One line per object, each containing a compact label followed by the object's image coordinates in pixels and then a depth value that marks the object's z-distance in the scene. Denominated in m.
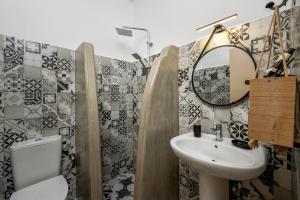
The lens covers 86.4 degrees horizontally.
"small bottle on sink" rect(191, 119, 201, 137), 1.36
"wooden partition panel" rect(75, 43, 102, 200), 1.30
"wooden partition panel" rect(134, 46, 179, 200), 1.27
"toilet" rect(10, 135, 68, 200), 1.21
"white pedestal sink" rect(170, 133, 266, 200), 0.83
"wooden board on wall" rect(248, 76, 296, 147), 0.64
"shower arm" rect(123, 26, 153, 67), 1.99
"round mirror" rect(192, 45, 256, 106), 1.18
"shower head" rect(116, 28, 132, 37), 1.83
